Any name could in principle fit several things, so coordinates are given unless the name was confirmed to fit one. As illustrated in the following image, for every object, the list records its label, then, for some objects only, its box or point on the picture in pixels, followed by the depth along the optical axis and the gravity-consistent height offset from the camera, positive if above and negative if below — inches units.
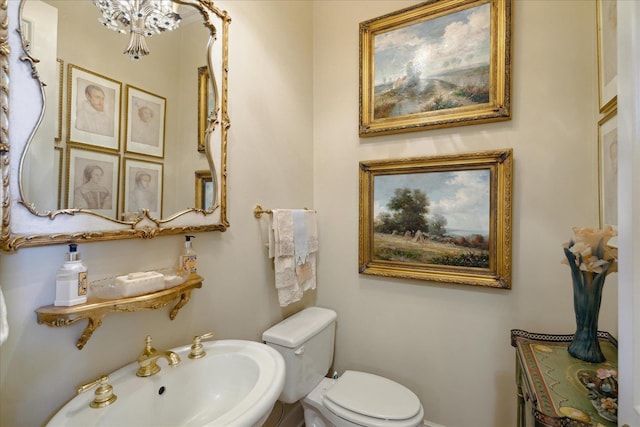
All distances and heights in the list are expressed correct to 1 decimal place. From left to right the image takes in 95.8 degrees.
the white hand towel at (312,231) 69.0 -3.0
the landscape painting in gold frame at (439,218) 58.0 +0.3
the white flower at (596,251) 37.4 -4.0
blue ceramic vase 38.7 -12.3
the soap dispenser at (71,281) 31.3 -7.0
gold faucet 37.2 -18.4
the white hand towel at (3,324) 20.6 -7.8
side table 30.4 -20.4
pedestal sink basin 30.7 -21.4
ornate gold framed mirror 29.9 +11.6
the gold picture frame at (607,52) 42.3 +26.3
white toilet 51.6 -34.3
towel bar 58.6 +1.6
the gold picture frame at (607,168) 42.8 +8.3
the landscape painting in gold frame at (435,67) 58.0 +33.7
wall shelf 30.4 -10.2
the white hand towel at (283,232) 59.7 -2.7
